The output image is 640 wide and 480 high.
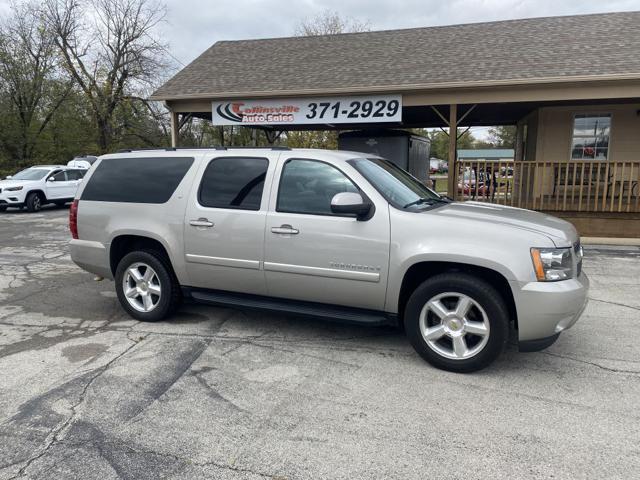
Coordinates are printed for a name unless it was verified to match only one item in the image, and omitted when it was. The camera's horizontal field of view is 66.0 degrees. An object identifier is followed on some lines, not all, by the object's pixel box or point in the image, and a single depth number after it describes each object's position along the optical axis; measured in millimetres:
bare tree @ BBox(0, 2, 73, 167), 24578
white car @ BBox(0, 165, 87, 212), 16453
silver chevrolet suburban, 3729
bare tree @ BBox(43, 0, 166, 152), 28312
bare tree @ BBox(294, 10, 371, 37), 38062
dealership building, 10250
